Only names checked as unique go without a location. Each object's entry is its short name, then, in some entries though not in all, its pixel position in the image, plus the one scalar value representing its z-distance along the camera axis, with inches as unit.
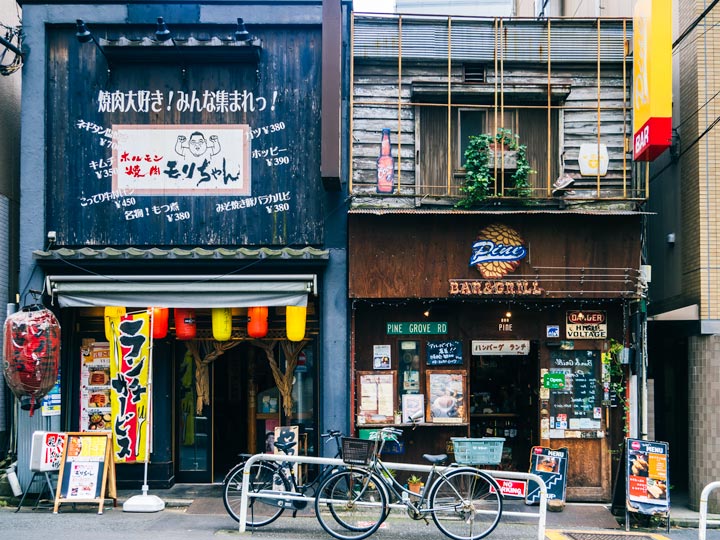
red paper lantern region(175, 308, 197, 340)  497.7
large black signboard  496.4
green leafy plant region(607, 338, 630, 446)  502.9
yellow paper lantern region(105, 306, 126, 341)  466.9
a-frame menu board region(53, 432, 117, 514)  440.1
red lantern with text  441.1
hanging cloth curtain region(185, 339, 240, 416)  523.8
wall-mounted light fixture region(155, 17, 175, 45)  474.9
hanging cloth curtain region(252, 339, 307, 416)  525.0
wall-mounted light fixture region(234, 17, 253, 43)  480.4
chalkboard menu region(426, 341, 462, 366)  511.2
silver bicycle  389.1
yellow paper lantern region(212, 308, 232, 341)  486.6
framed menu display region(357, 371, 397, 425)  500.7
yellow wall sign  446.3
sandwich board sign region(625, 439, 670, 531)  425.1
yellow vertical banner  459.2
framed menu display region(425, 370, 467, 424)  506.0
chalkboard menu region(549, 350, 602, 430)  507.5
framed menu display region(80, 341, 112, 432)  509.2
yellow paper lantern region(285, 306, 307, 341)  481.7
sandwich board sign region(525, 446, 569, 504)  470.9
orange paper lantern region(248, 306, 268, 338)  490.0
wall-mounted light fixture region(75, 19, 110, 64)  474.6
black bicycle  404.8
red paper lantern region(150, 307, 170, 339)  486.9
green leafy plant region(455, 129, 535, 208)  492.1
